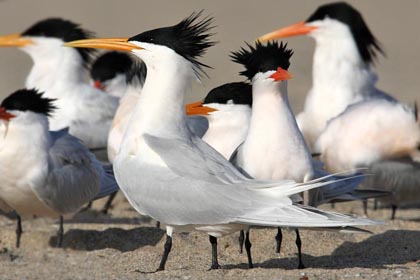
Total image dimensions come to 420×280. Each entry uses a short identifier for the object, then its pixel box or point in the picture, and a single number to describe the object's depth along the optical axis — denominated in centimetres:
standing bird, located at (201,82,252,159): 1480
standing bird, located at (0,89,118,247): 1501
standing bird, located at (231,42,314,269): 1258
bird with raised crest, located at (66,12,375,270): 1135
